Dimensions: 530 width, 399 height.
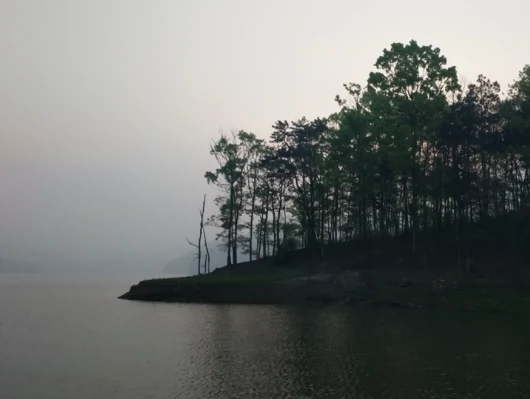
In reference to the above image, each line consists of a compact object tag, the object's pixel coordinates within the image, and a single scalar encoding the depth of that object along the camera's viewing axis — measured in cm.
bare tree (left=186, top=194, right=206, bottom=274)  6769
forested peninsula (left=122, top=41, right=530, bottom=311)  4244
